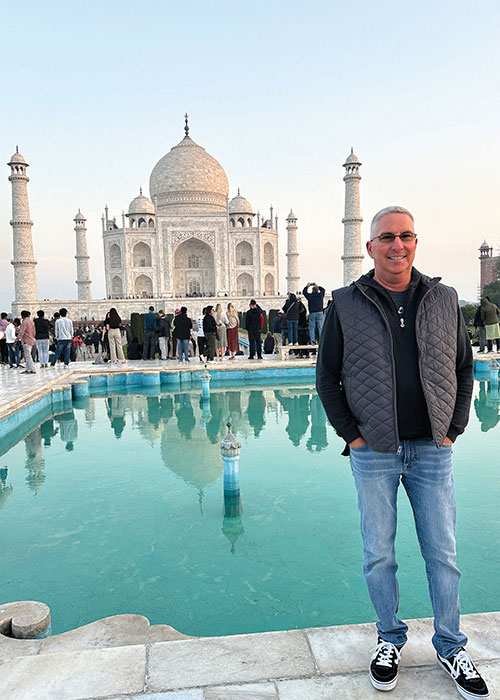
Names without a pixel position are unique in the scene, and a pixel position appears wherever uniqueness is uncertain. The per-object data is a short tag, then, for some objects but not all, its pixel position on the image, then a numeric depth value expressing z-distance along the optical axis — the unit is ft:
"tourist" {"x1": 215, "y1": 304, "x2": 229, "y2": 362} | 38.50
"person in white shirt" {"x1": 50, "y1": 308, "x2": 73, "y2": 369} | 35.32
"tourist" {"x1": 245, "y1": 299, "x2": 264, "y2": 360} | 34.76
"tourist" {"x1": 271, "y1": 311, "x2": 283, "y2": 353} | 40.96
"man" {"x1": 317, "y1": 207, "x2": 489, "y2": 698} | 5.39
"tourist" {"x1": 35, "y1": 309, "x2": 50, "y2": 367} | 34.09
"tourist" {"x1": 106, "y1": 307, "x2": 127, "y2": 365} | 34.55
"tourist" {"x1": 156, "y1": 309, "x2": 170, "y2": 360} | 38.93
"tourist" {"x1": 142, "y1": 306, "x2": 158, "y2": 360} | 38.24
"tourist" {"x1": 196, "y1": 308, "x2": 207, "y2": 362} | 37.06
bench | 36.19
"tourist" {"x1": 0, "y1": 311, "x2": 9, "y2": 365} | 38.40
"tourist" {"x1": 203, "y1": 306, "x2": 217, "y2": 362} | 35.27
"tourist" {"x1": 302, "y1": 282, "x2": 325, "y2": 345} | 32.72
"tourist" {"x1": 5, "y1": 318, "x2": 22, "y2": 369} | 36.58
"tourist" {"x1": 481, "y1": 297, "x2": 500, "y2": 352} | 36.76
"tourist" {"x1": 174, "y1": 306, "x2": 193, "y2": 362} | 35.37
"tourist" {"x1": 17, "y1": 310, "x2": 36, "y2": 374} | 32.94
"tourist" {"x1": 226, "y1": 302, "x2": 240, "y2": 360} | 38.37
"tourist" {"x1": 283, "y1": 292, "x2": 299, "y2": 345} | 35.20
